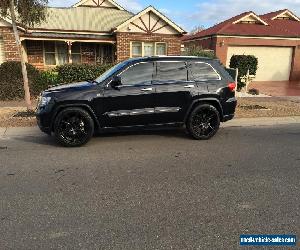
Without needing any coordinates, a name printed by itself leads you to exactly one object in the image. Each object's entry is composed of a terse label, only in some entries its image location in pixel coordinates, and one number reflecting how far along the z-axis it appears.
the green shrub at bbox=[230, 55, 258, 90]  16.27
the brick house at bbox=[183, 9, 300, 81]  21.78
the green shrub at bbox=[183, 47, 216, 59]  17.95
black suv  6.49
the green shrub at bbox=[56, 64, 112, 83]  14.62
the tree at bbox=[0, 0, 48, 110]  8.76
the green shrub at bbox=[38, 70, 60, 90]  13.34
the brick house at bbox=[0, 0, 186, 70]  18.31
